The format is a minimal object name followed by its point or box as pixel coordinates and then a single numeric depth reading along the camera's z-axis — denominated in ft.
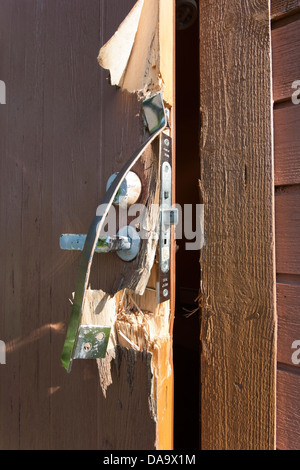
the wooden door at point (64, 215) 1.60
